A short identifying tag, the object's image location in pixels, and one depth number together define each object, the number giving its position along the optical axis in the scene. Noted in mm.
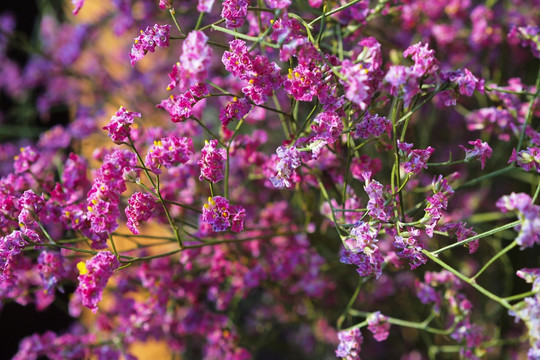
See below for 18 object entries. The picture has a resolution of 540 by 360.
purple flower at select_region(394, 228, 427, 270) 463
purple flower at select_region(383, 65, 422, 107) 448
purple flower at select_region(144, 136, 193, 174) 489
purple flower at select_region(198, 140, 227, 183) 478
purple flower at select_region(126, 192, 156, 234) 482
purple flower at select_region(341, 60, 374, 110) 447
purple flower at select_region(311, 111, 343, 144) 467
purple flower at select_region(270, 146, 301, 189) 472
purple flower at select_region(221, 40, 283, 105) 470
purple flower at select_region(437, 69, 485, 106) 471
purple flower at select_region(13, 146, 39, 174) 526
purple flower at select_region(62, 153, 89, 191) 521
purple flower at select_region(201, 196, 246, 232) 478
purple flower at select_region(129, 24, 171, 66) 475
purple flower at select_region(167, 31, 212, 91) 445
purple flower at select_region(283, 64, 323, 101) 465
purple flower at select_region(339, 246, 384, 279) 469
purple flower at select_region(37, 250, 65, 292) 509
